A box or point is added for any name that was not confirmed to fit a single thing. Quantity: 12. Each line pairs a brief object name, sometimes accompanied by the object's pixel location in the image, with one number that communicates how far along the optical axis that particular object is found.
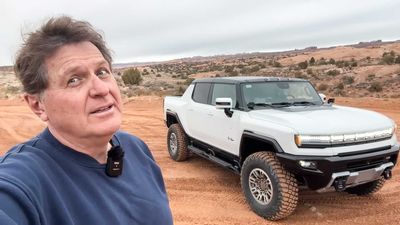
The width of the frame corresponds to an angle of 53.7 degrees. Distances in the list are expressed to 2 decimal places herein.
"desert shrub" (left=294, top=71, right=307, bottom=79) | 28.05
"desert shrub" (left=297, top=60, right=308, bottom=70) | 36.54
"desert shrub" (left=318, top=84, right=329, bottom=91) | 22.14
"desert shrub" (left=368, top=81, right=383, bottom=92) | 20.01
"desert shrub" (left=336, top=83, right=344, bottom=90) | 21.64
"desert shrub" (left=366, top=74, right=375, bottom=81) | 23.81
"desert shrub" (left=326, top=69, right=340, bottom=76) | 27.57
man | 1.35
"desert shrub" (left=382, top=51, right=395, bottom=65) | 31.77
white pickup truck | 4.54
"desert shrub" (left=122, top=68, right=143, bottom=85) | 32.12
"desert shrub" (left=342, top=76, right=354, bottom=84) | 23.47
